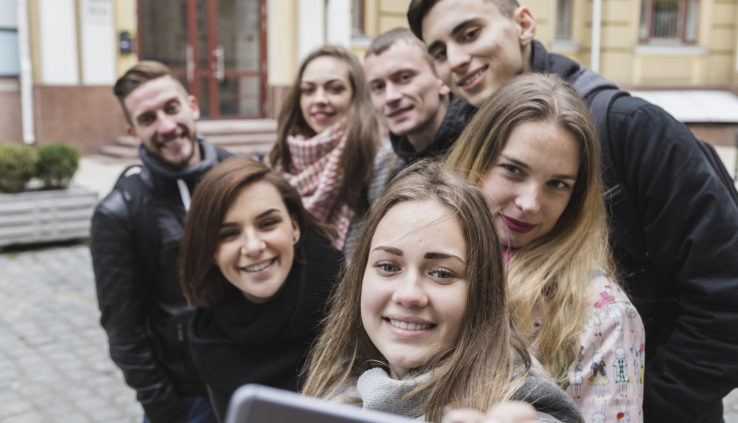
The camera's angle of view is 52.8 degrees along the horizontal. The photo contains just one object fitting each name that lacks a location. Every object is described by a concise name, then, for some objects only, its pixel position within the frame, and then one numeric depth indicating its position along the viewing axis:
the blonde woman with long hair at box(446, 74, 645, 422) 1.64
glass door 13.03
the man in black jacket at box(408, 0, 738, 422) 1.79
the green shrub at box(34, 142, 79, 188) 8.09
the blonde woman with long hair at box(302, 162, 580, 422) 1.37
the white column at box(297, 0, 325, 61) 13.34
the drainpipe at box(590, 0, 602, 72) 15.49
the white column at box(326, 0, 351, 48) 13.25
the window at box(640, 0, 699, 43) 16.58
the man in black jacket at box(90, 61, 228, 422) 2.72
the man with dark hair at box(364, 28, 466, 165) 2.82
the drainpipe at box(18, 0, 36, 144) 11.38
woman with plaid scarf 3.04
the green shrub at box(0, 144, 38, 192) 7.82
